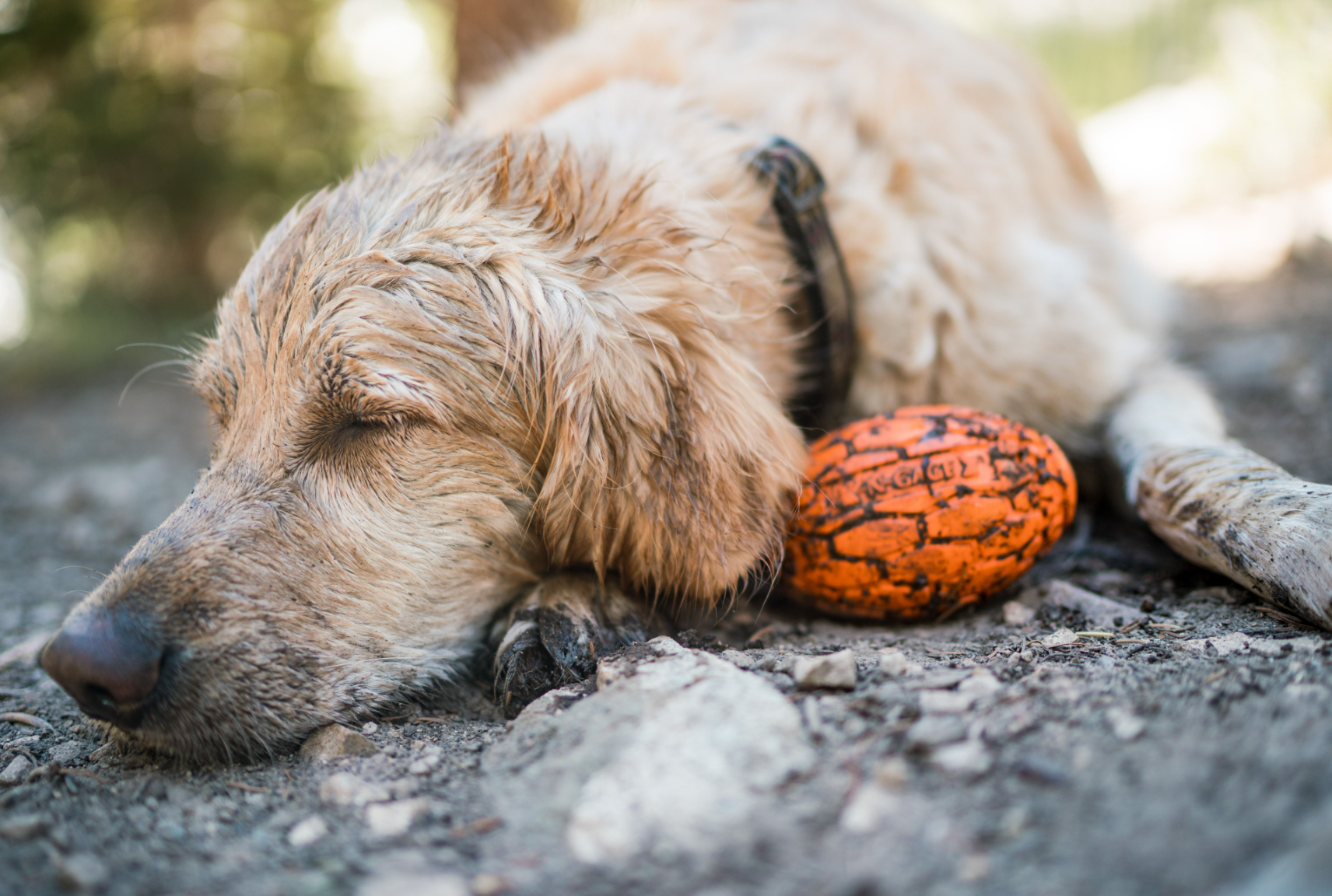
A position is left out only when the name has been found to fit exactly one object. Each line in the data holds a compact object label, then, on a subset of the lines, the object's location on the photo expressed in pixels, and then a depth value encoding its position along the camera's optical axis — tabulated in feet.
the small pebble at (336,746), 1.69
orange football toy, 1.85
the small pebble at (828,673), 1.60
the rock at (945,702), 1.53
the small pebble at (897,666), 1.63
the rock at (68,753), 1.73
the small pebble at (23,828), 1.52
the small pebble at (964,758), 1.44
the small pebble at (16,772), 1.67
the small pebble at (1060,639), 1.73
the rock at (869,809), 1.40
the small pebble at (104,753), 1.73
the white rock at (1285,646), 1.61
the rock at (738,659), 1.69
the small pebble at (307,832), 1.50
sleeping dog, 1.74
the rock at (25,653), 2.05
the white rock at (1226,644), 1.64
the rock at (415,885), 1.39
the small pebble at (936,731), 1.48
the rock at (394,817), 1.51
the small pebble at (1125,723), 1.46
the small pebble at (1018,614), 1.88
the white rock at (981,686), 1.56
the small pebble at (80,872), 1.44
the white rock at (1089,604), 1.83
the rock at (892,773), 1.44
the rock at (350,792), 1.56
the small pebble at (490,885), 1.39
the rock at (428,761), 1.62
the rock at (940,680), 1.59
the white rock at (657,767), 1.42
